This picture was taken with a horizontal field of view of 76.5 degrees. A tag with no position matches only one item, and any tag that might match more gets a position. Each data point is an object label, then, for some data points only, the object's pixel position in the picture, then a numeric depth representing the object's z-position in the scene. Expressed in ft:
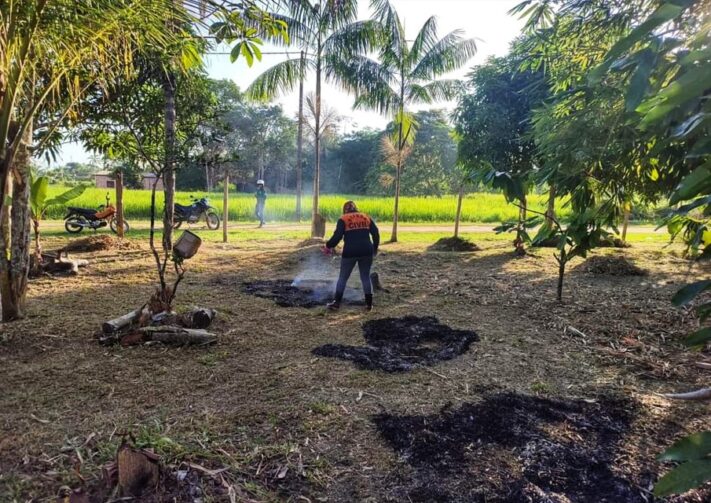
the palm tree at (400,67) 38.78
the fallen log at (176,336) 13.97
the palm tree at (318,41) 36.65
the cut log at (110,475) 7.03
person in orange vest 18.75
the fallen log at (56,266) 22.18
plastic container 15.52
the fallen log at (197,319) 15.23
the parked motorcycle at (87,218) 38.93
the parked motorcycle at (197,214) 45.88
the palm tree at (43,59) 7.95
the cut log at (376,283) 22.12
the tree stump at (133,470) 6.91
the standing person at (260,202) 53.42
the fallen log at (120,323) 14.02
